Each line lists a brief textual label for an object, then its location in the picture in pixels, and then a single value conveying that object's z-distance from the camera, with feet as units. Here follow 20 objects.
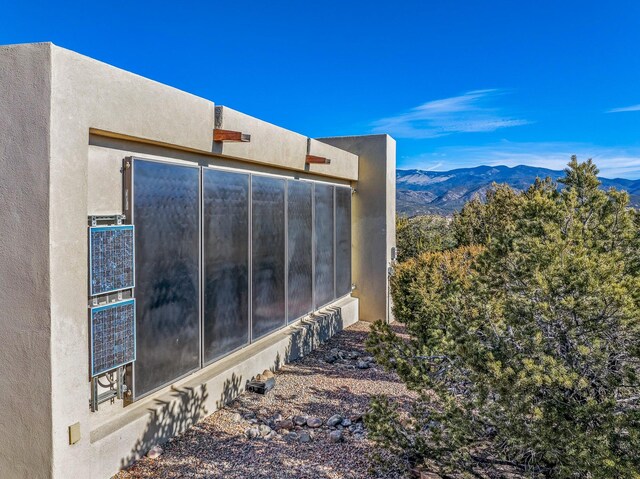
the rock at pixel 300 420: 20.01
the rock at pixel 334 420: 20.06
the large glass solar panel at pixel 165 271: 16.99
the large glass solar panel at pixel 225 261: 21.09
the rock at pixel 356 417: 20.48
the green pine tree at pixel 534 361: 10.47
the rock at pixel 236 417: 20.26
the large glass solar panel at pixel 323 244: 34.30
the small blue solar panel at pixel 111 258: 14.87
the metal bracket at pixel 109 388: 15.26
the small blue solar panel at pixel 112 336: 14.85
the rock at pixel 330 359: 29.65
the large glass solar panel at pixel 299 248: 30.14
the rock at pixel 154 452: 16.74
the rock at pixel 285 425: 19.66
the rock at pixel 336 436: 18.57
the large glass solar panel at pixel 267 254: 25.57
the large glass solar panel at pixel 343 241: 38.11
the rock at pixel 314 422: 19.89
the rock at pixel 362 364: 28.73
